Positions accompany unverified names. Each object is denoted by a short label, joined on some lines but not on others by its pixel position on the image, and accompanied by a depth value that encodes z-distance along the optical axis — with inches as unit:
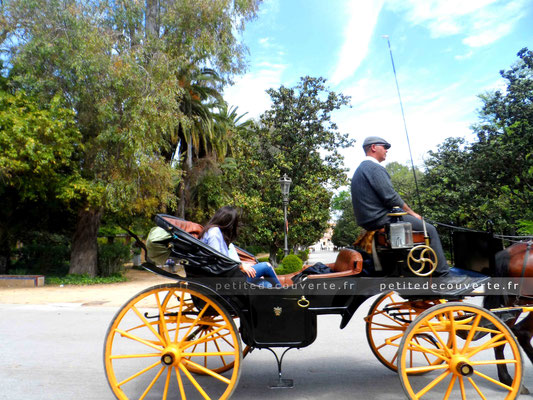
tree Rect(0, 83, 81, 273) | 473.7
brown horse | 140.1
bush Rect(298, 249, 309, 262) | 1105.9
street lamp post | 612.0
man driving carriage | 136.6
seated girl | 141.5
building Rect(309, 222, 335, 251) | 4906.3
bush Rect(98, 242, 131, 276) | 685.3
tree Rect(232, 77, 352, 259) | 748.6
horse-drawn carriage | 123.8
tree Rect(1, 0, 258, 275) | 519.8
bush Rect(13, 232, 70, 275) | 688.4
